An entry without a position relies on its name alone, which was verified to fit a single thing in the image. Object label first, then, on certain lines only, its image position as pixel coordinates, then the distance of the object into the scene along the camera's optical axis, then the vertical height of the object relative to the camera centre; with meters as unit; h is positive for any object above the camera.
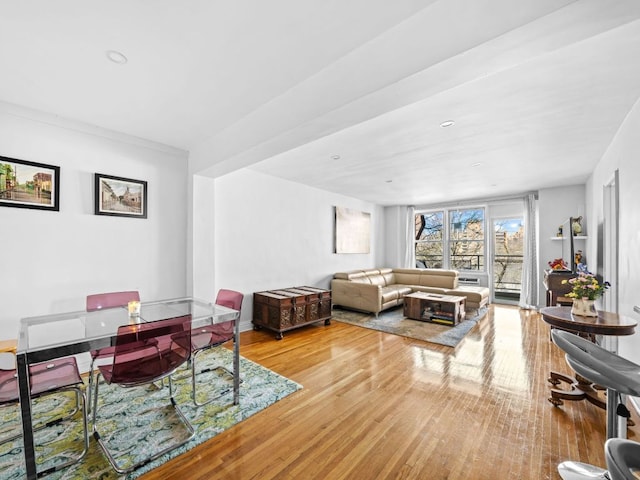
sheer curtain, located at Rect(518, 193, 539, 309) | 5.90 -0.42
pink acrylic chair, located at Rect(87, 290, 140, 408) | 2.58 -0.58
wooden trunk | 4.07 -1.08
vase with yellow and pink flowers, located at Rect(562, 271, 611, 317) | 2.24 -0.45
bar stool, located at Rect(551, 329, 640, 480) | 1.21 -0.67
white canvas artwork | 6.29 +0.21
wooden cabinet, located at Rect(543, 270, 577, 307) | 4.41 -0.74
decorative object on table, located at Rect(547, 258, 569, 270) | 4.67 -0.45
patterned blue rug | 1.70 -1.36
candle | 2.31 -0.58
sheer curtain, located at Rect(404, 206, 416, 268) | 7.76 +0.00
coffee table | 4.71 -1.23
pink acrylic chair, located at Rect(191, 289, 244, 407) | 2.38 -0.89
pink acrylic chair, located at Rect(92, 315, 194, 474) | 1.69 -0.78
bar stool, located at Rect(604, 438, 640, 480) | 0.77 -0.65
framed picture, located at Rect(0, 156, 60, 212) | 2.49 +0.52
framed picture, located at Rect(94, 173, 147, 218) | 3.00 +0.49
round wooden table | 1.98 -0.66
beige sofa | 5.35 -1.07
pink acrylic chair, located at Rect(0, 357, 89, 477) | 1.64 -0.90
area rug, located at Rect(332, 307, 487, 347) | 4.04 -1.45
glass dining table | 1.43 -0.62
